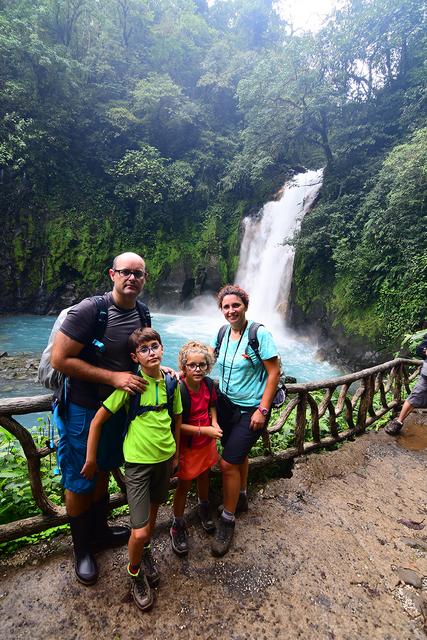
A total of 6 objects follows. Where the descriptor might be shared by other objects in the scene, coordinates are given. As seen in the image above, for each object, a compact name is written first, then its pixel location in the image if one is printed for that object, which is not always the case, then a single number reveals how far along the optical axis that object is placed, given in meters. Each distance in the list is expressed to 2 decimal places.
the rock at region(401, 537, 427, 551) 2.50
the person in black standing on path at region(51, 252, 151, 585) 1.79
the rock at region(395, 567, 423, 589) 2.14
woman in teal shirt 2.32
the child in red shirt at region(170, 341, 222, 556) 2.21
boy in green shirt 1.84
